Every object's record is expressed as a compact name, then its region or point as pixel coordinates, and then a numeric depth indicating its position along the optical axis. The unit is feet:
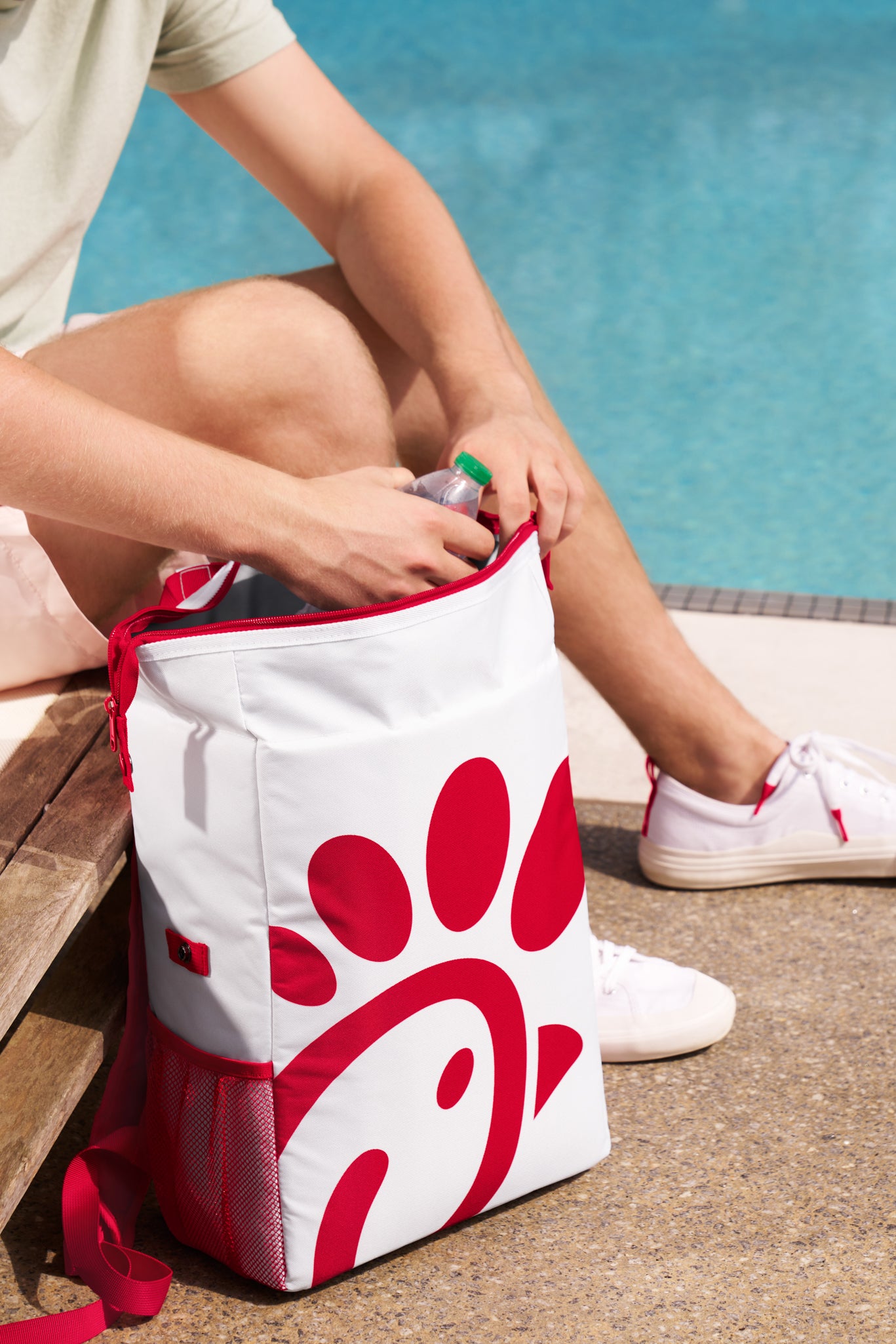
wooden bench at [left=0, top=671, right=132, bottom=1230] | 7.16
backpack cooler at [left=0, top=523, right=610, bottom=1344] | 7.03
